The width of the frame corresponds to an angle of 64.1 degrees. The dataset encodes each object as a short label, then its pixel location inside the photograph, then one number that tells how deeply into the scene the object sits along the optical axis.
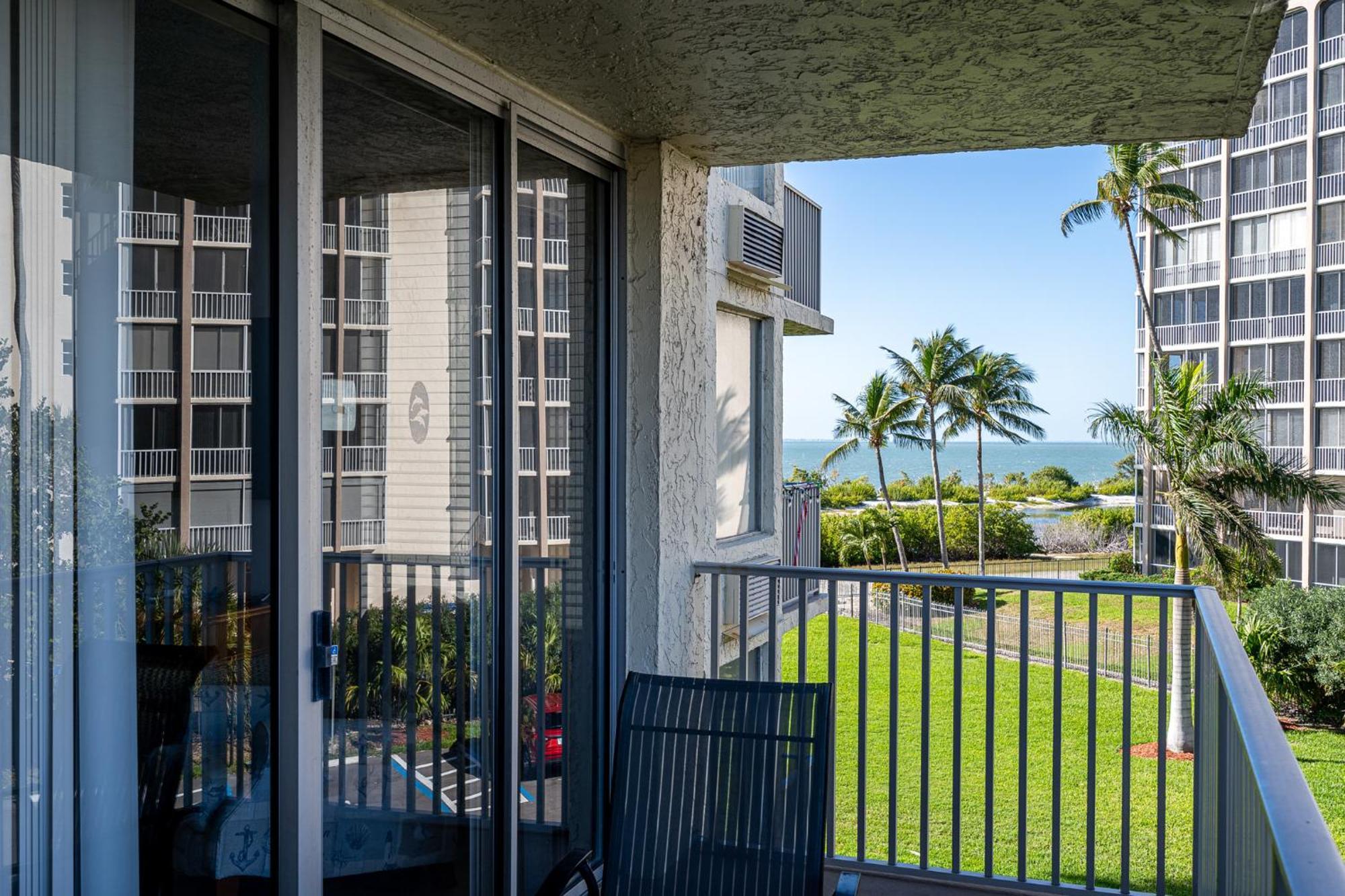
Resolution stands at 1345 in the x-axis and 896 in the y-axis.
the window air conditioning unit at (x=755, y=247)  7.73
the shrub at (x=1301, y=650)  18.20
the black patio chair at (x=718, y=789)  2.50
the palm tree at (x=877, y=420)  33.31
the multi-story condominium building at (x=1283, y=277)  26.47
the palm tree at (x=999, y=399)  32.19
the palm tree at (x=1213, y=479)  18.84
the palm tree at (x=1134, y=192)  22.62
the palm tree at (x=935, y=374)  32.06
